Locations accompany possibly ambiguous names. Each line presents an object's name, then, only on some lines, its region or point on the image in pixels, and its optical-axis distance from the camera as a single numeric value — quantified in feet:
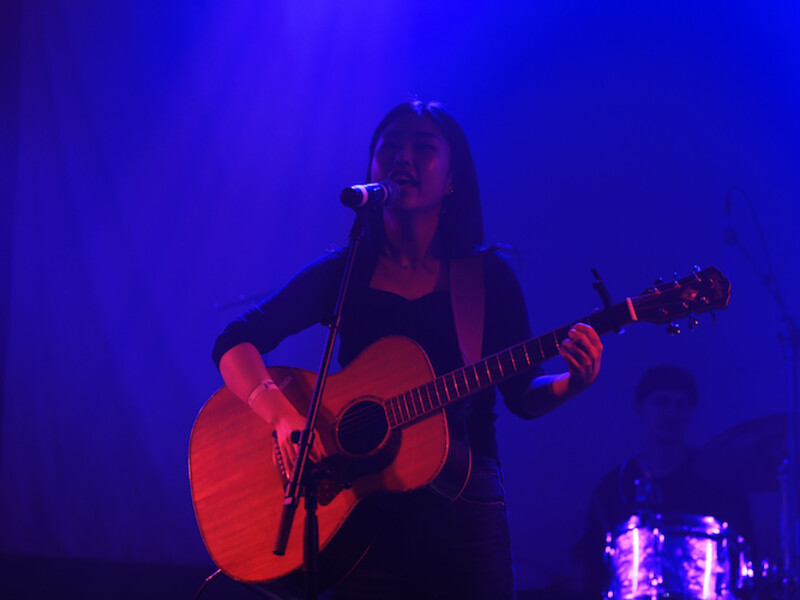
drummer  19.52
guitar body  15.42
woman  15.38
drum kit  18.25
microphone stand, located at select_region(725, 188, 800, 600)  18.64
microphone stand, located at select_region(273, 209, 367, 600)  14.82
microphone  15.16
